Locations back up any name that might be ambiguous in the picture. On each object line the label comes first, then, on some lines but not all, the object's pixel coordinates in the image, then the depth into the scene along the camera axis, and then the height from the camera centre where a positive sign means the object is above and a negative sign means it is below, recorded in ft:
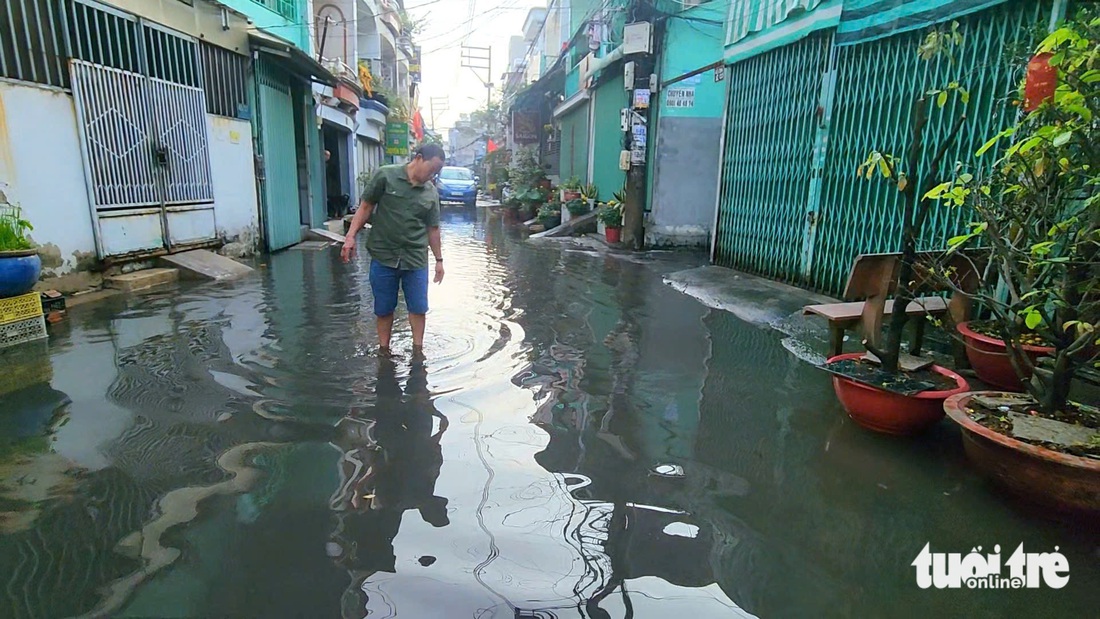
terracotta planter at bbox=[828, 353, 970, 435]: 11.21 -4.04
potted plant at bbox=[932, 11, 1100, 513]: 8.92 -1.63
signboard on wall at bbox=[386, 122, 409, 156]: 86.07 +4.31
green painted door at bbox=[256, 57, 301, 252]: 35.45 +0.46
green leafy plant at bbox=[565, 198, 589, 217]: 49.49 -2.50
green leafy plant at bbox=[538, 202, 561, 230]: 53.83 -3.50
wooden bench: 12.94 -2.73
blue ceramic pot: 15.83 -2.77
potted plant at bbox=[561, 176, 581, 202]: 50.88 -1.29
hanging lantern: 10.41 +1.71
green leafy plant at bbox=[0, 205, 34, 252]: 16.52 -1.88
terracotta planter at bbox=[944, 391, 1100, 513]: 8.45 -3.96
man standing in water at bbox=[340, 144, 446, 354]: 15.92 -1.45
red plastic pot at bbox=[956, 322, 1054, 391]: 13.19 -3.71
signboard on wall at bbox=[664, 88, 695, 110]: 36.81 +4.55
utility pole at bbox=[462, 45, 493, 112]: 142.69 +23.87
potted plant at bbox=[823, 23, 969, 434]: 11.20 -3.63
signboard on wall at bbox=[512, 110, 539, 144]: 80.53 +5.92
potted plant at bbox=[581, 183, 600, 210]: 50.19 -1.56
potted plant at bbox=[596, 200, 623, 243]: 41.14 -2.87
